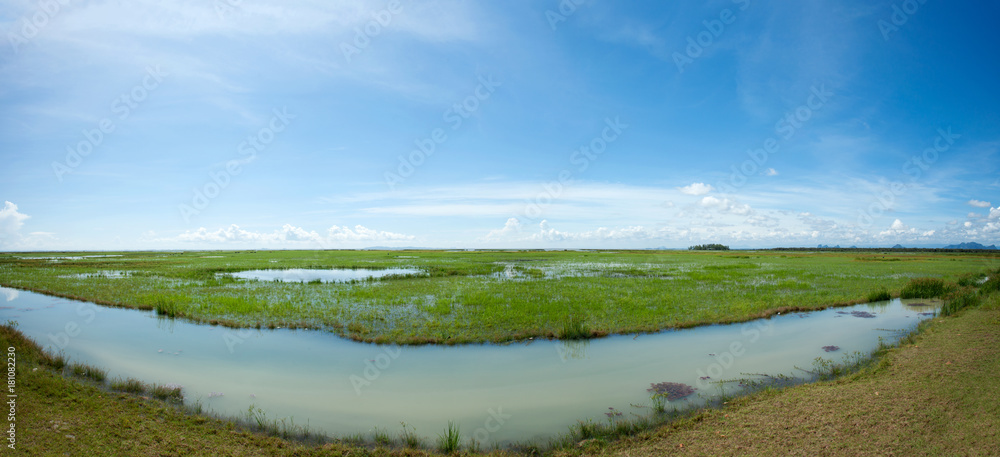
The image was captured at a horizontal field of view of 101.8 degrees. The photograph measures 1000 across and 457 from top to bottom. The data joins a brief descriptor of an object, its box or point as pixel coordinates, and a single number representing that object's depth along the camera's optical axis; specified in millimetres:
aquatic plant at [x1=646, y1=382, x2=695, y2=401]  8836
